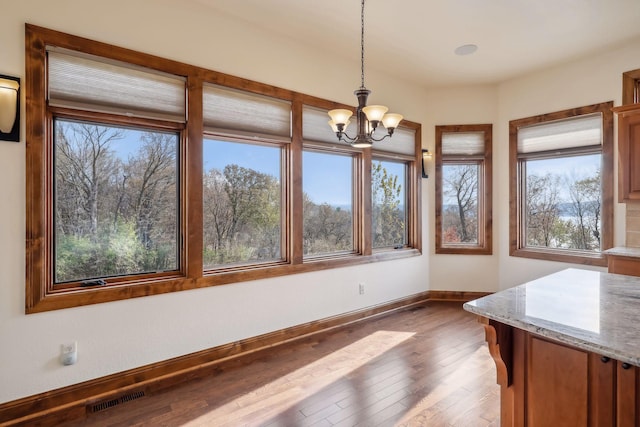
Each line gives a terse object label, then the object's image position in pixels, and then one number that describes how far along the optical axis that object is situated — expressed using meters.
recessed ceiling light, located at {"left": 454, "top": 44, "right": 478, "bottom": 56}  3.66
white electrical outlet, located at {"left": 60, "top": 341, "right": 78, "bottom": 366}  2.29
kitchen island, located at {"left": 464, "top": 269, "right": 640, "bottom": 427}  1.24
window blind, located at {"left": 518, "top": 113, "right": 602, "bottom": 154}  3.96
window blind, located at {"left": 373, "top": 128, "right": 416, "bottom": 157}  4.30
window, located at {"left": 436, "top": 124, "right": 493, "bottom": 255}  4.82
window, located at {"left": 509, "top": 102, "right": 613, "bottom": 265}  3.88
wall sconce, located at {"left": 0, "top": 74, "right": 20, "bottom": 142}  2.11
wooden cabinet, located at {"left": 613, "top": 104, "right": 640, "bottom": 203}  3.31
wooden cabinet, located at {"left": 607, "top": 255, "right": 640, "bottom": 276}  3.12
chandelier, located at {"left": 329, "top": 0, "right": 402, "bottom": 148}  2.53
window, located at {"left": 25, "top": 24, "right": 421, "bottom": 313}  2.31
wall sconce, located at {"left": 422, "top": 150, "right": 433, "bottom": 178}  4.76
